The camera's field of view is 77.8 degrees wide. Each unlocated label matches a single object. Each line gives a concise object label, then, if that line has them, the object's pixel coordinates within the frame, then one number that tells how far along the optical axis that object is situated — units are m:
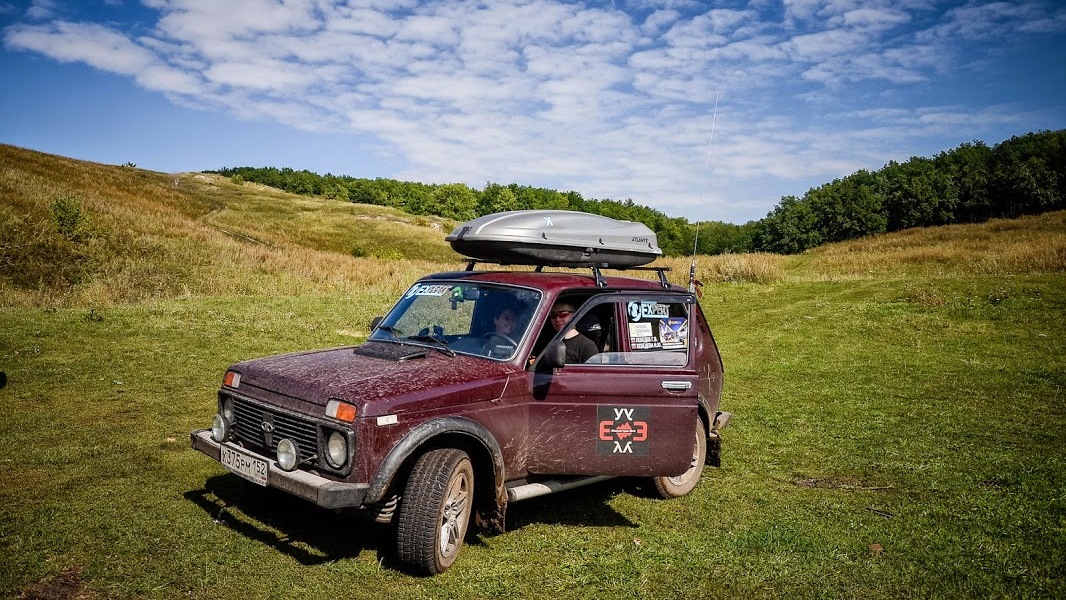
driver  5.01
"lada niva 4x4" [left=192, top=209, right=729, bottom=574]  4.08
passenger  5.30
